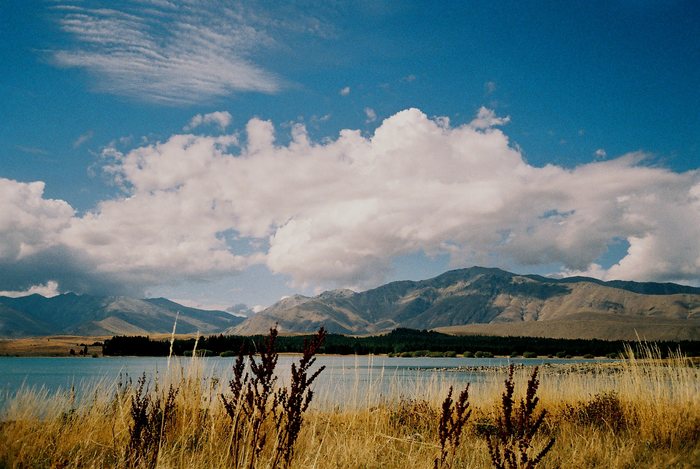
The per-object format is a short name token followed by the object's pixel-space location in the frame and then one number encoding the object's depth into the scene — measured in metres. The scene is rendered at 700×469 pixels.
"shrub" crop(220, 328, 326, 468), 2.70
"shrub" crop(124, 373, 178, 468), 3.67
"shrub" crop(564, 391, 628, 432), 8.59
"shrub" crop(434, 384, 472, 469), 2.76
